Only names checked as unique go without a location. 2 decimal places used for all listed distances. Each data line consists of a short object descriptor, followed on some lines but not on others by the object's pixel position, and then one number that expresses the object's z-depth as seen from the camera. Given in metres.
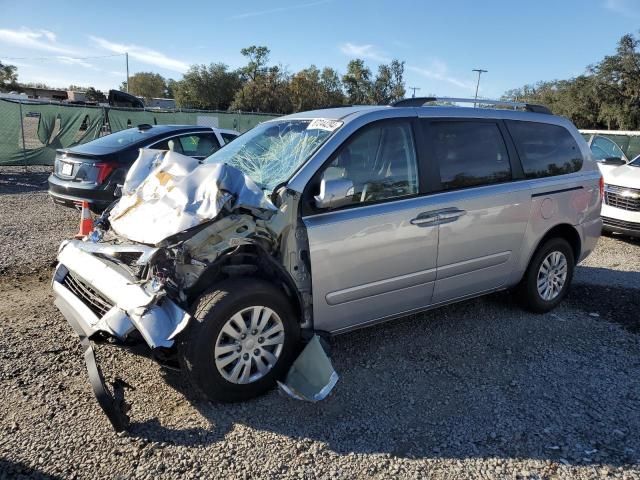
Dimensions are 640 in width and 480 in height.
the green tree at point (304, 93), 58.75
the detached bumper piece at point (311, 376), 3.19
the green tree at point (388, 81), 63.16
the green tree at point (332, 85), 62.19
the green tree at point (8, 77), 79.62
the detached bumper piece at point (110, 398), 2.79
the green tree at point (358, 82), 63.72
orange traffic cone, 5.01
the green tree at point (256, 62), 64.94
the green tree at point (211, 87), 67.38
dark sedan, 6.82
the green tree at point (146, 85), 92.56
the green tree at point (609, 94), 39.19
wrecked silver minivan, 2.99
